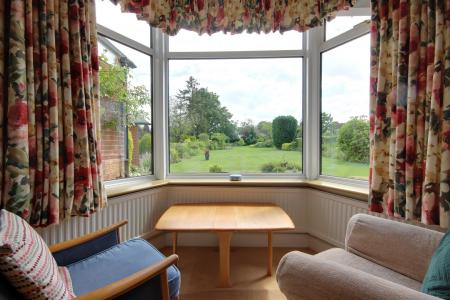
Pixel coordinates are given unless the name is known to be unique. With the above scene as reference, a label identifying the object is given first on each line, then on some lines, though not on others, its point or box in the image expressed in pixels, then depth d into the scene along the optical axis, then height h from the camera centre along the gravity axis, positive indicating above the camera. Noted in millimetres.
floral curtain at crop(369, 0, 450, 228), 1432 +213
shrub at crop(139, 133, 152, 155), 2613 +20
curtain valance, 2189 +1171
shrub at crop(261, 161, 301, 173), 2756 -265
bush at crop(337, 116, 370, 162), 2244 +36
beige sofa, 865 -546
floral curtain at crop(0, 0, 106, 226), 1304 +210
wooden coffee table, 1792 -606
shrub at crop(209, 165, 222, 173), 2824 -286
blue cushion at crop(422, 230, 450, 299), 894 -514
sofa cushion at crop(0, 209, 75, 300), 850 -440
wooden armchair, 993 -659
